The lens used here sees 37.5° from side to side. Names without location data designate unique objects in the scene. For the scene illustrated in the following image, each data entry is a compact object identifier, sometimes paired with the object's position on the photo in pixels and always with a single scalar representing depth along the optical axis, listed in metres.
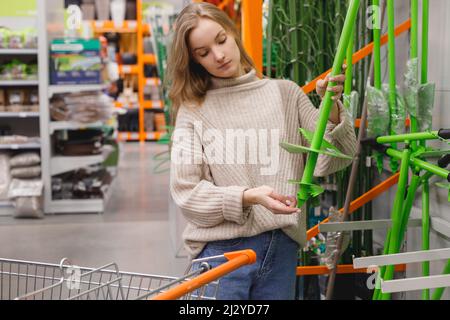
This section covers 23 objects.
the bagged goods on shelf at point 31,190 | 3.98
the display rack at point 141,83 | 10.38
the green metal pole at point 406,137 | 1.71
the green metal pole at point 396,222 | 1.96
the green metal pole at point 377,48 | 2.00
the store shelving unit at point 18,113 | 5.26
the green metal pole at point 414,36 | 1.96
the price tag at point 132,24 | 8.39
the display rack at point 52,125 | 5.36
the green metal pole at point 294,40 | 2.37
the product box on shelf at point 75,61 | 5.40
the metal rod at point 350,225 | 1.86
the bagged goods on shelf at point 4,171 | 4.13
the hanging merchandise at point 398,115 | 2.06
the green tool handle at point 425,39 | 1.94
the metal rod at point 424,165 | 1.70
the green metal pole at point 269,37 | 2.42
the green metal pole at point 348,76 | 2.01
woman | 1.54
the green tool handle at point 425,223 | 2.01
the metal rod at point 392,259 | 1.44
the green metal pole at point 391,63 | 1.99
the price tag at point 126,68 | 10.52
